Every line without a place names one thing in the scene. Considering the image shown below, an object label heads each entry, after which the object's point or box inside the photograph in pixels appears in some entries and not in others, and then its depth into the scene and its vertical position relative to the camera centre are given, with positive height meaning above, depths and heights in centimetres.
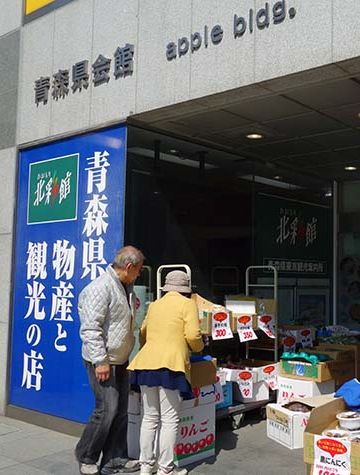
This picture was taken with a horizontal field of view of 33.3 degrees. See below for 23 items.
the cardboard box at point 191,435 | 489 -129
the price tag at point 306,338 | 734 -68
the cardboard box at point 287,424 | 494 -118
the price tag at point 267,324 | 642 -46
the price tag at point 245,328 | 612 -48
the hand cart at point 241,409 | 586 -128
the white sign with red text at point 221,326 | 585 -44
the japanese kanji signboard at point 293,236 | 825 +67
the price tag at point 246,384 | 621 -106
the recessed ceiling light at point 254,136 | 672 +163
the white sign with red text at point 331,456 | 360 -105
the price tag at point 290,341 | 718 -71
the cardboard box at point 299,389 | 604 -108
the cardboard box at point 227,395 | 596 -115
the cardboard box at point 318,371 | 604 -91
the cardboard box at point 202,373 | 500 -79
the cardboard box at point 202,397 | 496 -99
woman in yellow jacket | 442 -68
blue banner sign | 586 +27
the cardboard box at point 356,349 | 668 -73
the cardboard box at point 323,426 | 355 -94
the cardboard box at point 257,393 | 624 -118
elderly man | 452 -59
